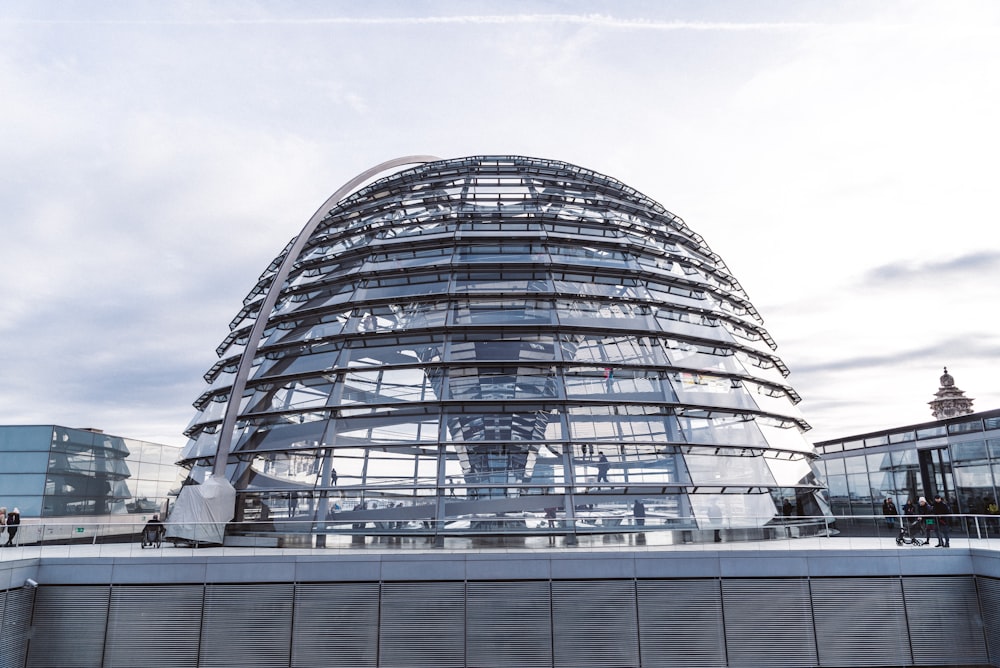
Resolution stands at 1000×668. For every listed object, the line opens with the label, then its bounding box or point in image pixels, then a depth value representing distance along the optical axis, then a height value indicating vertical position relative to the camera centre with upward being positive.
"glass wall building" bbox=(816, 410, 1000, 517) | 34.03 +1.37
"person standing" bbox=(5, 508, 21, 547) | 16.79 -0.66
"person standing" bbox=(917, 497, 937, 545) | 15.14 -0.78
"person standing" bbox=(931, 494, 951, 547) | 14.88 -0.90
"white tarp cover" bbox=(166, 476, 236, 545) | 16.30 -0.34
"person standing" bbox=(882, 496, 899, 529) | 15.60 -0.64
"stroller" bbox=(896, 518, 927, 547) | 14.97 -1.03
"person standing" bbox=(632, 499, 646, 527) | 16.25 -0.44
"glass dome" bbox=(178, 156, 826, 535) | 16.61 +3.01
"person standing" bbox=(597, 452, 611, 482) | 16.80 +0.62
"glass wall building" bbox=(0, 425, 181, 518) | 33.44 +1.33
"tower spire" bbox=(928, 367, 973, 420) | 128.25 +16.47
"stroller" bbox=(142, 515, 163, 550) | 16.38 -0.87
